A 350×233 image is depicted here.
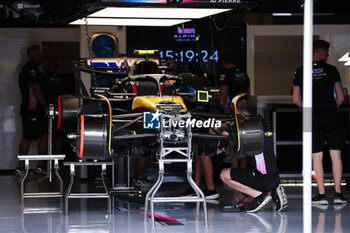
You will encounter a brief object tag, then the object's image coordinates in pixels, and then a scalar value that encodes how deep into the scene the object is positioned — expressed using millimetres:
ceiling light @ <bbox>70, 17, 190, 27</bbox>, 14628
